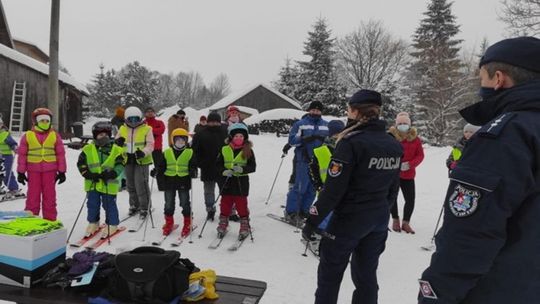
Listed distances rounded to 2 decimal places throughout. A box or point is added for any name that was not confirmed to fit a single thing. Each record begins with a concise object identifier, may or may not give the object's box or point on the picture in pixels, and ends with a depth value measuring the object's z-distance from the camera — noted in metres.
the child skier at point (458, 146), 5.78
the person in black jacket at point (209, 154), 6.79
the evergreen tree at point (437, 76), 31.39
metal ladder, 16.12
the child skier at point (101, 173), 5.57
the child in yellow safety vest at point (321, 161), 5.27
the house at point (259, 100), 36.09
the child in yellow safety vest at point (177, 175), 6.02
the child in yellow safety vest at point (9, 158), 7.94
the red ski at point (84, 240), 5.42
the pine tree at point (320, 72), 33.41
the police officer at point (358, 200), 3.06
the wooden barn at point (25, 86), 16.16
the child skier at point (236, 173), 5.96
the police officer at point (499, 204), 1.48
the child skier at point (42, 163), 5.61
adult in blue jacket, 6.54
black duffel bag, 2.58
